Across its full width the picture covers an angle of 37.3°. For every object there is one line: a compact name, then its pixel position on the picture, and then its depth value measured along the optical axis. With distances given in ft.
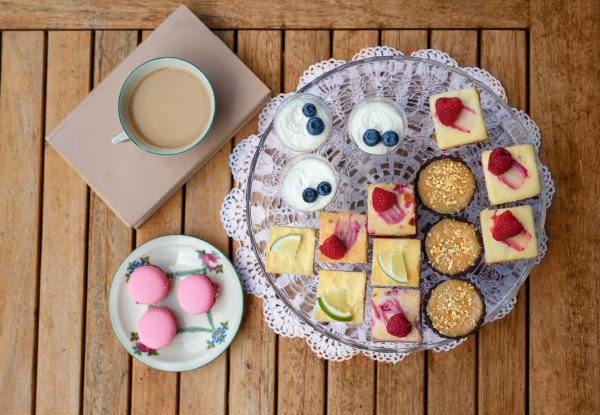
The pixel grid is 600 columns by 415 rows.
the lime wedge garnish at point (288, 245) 3.02
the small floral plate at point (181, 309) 3.20
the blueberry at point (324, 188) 2.98
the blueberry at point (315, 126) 2.97
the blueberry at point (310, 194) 2.97
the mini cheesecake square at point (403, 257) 3.00
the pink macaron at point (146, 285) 3.17
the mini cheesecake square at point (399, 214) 3.00
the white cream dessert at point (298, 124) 3.04
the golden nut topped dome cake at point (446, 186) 3.03
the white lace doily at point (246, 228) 3.17
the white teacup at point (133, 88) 3.09
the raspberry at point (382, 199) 2.95
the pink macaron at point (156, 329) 3.16
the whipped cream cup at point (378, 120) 3.01
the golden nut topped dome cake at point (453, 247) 3.02
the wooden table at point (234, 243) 3.19
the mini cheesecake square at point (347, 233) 3.02
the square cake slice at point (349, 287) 3.01
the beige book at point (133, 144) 3.18
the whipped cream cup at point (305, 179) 3.02
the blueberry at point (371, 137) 2.96
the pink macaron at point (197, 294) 3.15
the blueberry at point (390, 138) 2.96
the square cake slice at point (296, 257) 3.03
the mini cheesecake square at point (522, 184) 2.97
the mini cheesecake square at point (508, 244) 2.97
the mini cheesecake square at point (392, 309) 2.99
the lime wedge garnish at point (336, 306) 2.99
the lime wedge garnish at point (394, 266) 2.99
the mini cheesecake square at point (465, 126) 2.98
